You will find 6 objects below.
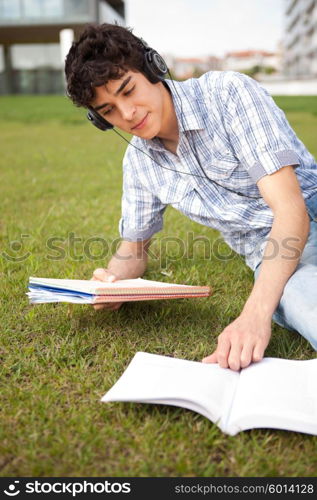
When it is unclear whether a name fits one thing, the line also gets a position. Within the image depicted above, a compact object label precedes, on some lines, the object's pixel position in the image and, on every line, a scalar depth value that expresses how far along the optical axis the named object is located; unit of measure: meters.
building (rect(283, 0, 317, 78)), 47.28
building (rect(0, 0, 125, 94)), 22.31
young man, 1.54
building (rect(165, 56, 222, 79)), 76.31
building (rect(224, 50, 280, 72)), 83.06
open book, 1.21
